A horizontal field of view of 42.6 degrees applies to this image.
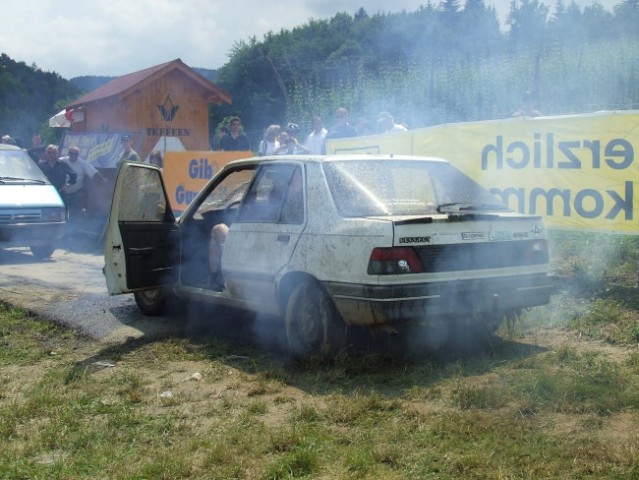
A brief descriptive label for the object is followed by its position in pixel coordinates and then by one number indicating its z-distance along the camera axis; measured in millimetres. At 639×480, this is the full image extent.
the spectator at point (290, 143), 12680
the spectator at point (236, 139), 14508
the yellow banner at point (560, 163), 8070
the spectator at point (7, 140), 18844
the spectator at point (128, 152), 14914
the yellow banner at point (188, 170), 14172
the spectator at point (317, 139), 12875
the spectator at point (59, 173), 15703
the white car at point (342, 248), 5605
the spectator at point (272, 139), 13975
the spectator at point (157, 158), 16227
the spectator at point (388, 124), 12219
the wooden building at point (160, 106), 21969
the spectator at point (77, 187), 15797
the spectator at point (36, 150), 18084
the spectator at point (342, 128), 12742
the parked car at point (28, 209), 12875
